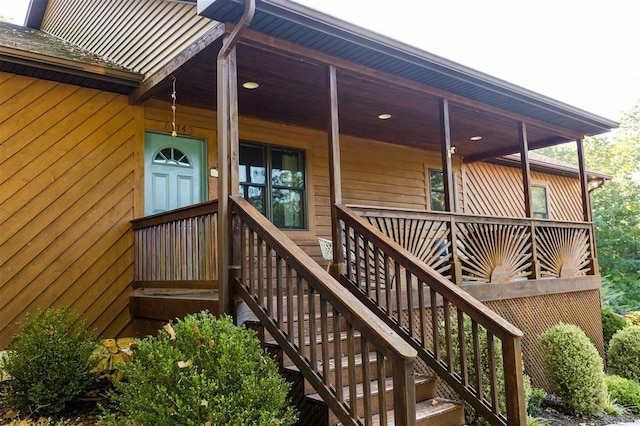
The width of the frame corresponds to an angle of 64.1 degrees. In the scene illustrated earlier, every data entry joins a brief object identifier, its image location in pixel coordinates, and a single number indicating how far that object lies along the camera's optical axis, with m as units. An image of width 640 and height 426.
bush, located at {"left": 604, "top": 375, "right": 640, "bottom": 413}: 6.07
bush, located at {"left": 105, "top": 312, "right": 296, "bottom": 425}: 2.74
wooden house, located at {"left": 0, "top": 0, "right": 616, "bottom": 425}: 3.87
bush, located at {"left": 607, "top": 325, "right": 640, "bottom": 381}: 6.83
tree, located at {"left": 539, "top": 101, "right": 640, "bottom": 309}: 18.75
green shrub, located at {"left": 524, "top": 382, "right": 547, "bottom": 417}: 5.37
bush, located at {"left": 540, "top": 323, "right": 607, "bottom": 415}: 5.49
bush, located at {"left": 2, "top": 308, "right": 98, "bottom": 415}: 4.07
